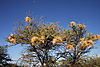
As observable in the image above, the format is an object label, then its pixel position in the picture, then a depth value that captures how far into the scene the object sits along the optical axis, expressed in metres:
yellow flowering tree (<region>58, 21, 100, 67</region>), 14.61
